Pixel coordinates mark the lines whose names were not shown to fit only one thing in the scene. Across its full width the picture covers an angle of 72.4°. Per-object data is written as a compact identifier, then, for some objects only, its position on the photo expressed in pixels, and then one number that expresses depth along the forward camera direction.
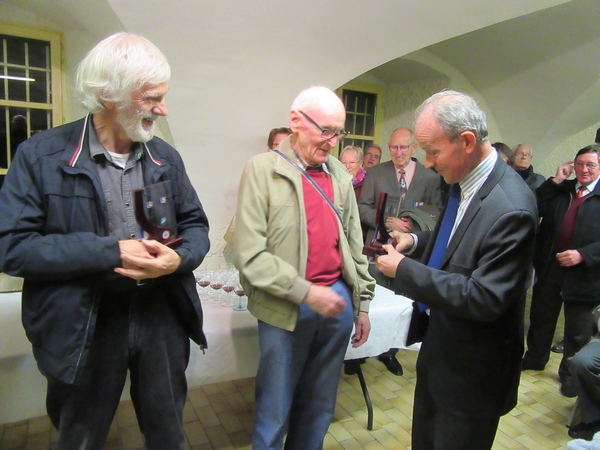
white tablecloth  2.09
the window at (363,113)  6.13
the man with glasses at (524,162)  4.68
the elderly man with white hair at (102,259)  1.10
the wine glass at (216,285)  2.11
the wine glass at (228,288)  2.07
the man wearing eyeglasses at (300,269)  1.43
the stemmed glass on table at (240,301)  1.94
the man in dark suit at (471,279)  1.16
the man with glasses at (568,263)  2.85
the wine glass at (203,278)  2.16
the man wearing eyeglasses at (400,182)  2.75
